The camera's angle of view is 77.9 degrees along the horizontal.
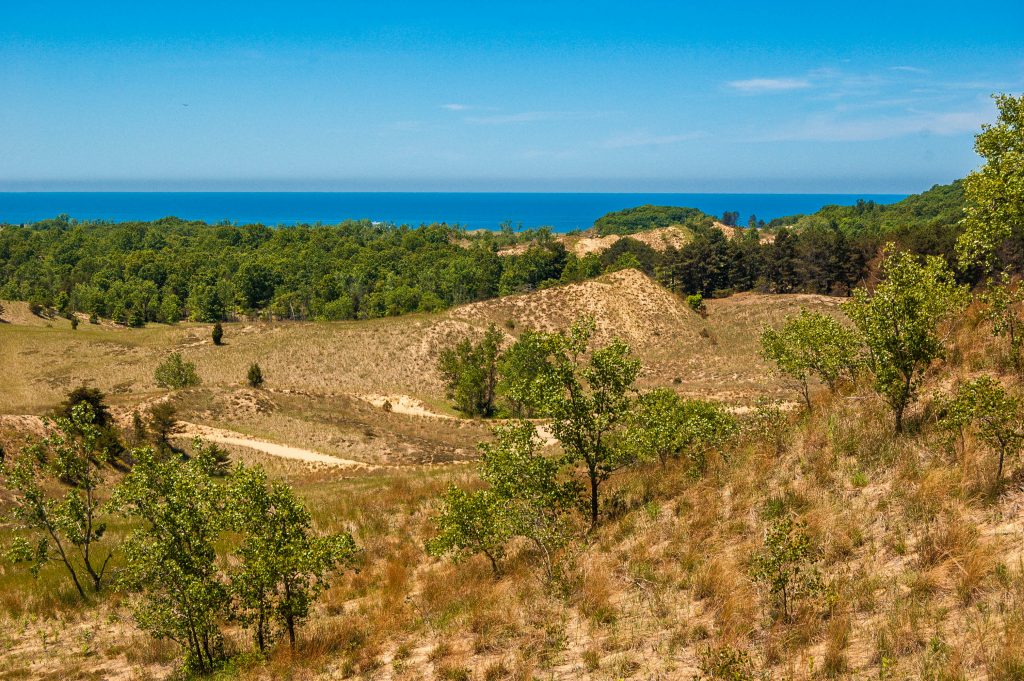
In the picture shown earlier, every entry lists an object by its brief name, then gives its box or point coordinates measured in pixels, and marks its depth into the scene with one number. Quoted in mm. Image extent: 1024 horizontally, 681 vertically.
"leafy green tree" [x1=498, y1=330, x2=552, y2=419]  17922
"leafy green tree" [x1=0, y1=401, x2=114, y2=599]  19016
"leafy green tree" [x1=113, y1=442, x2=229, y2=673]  14883
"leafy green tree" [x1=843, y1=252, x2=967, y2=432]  16375
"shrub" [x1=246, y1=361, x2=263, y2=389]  67562
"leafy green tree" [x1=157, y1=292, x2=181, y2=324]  141625
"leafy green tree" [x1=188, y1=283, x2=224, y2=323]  149625
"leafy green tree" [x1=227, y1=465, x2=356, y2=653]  14945
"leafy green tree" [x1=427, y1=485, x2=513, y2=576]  19312
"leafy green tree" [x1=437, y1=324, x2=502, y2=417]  71750
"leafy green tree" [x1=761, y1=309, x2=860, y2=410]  21625
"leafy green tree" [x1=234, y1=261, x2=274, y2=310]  156750
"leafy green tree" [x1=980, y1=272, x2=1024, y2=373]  18406
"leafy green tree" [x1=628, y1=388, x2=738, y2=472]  20797
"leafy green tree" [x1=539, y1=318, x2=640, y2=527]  18688
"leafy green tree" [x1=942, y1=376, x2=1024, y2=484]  13305
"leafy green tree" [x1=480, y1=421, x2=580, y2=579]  18484
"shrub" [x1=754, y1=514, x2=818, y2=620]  12641
